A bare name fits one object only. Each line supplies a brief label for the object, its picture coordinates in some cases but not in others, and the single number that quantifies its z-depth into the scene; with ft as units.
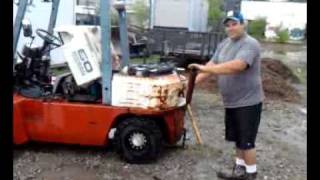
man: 11.84
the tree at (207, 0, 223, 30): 54.25
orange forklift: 13.33
